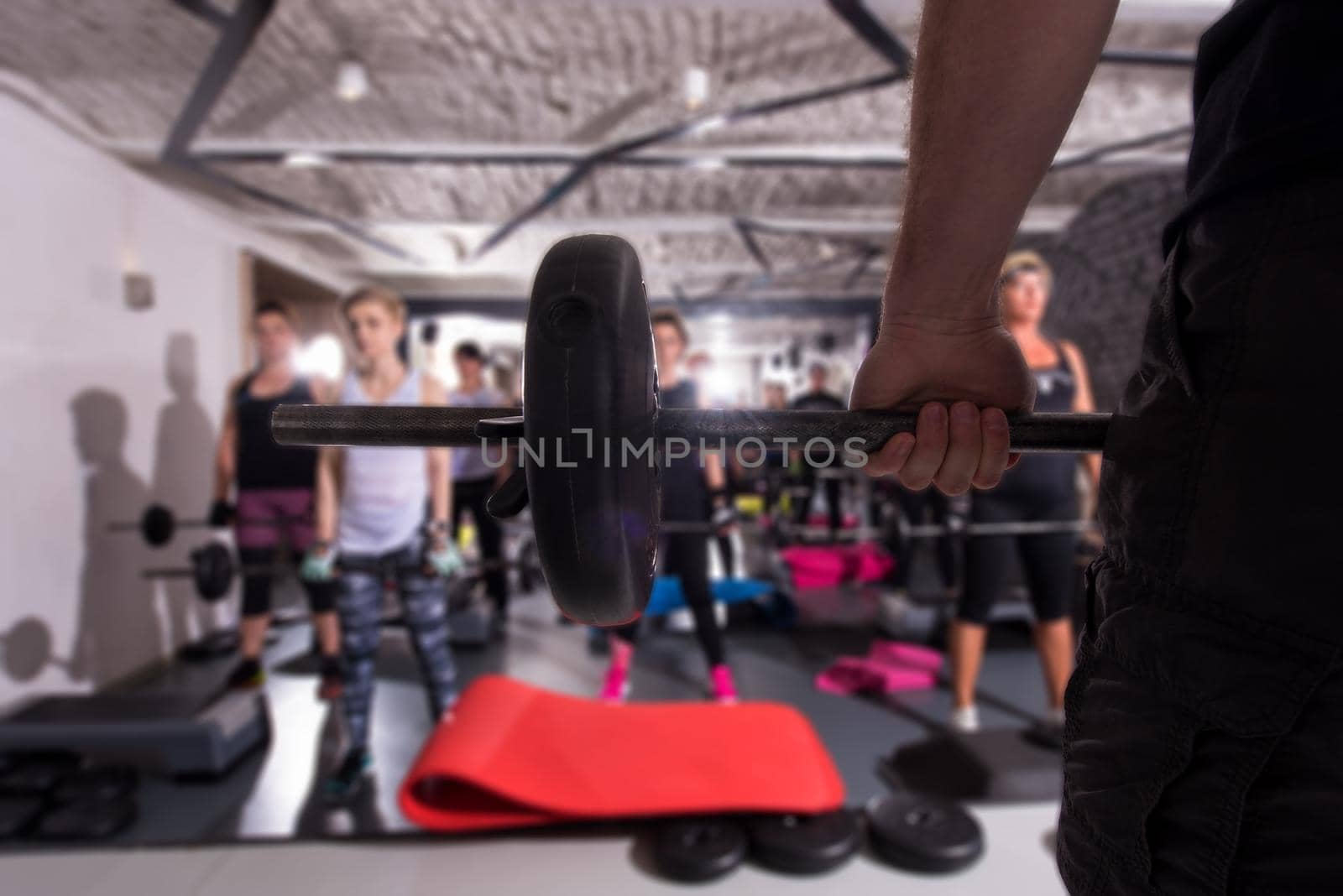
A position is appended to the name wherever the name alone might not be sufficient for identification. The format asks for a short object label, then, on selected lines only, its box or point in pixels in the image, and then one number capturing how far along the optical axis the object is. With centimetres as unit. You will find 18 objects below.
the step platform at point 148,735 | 208
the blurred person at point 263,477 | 278
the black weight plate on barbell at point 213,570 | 263
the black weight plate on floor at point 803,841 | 154
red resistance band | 169
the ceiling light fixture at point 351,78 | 255
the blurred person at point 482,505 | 370
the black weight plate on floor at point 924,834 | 155
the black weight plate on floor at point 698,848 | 151
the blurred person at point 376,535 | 202
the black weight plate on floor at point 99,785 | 185
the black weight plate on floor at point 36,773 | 187
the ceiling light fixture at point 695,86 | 258
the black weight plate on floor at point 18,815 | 175
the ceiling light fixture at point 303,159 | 336
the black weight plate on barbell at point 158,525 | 281
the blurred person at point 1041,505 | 213
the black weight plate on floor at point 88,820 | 175
